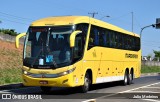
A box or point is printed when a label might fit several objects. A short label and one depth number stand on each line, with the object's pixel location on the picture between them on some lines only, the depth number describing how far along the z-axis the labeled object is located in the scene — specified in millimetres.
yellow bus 17328
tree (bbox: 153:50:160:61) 161375
